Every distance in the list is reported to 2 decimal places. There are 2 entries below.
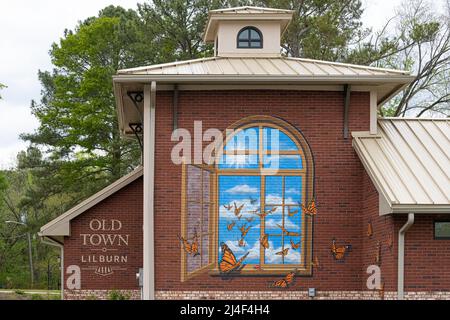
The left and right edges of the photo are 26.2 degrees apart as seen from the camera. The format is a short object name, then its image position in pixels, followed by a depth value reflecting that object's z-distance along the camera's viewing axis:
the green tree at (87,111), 45.31
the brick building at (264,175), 20.83
